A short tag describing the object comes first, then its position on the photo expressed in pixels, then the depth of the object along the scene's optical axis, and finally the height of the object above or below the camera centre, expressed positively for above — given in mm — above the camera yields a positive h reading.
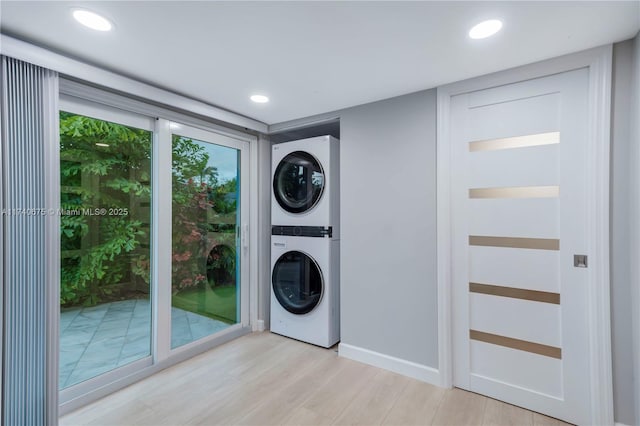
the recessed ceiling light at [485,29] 1511 +954
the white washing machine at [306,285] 2873 -738
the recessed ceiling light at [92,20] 1427 +959
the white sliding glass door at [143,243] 2012 -248
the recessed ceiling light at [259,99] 2457 +958
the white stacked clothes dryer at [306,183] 2879 +300
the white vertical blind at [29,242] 1583 -160
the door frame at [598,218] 1719 -44
